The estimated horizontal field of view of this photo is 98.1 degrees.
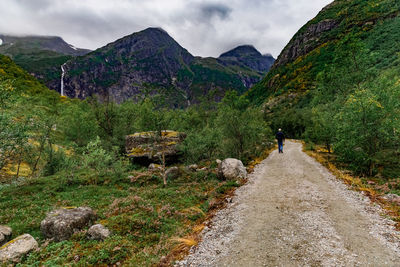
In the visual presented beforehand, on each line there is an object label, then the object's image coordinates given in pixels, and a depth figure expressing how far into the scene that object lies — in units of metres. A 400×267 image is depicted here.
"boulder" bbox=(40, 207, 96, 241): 8.95
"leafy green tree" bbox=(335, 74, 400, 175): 15.05
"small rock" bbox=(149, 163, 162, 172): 24.13
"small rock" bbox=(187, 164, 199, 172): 22.62
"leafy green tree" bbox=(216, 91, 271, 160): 24.17
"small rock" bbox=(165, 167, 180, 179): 20.22
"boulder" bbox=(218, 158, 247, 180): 17.34
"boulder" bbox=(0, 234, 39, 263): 7.19
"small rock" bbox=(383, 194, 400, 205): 10.45
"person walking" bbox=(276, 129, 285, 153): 26.95
